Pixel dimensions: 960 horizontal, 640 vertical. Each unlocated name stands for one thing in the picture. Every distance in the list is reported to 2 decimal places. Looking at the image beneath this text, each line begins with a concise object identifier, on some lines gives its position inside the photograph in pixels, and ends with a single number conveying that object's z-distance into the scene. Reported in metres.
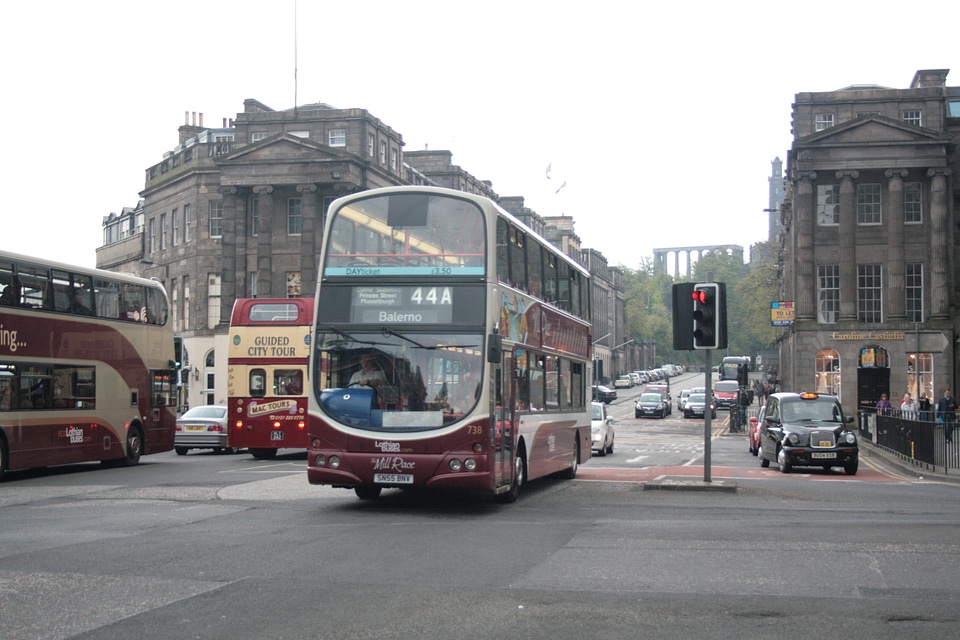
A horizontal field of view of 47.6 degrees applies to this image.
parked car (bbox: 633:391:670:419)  64.81
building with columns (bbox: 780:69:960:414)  58.09
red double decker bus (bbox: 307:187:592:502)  13.98
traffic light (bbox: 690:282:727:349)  18.06
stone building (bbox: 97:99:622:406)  64.88
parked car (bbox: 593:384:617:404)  79.12
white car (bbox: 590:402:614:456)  31.79
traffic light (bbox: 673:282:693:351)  18.44
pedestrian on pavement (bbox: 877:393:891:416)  34.53
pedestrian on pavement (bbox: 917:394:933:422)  46.03
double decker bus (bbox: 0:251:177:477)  20.62
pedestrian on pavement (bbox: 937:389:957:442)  22.55
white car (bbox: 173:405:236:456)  33.41
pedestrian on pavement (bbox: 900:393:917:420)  31.76
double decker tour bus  27.67
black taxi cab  23.69
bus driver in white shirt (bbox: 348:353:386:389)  14.22
